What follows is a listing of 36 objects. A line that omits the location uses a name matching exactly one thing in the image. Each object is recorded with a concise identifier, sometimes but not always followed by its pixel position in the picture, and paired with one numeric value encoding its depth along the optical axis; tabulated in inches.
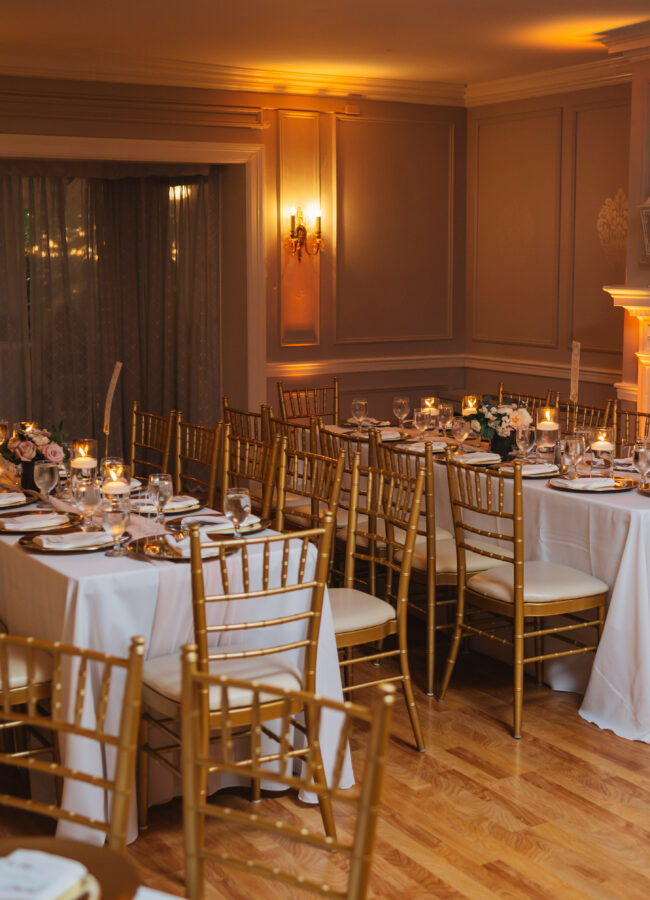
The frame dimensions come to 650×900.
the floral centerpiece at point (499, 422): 196.2
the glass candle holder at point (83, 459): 162.6
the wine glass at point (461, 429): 210.0
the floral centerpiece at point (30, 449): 161.0
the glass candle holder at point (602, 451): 177.6
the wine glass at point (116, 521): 128.3
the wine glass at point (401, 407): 226.5
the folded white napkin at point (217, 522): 137.8
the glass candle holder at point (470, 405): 219.0
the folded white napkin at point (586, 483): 166.7
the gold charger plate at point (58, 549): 129.4
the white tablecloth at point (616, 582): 153.6
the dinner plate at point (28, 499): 157.3
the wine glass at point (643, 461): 166.1
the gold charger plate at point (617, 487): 166.1
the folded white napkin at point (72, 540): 131.3
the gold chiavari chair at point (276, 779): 61.0
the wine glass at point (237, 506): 133.3
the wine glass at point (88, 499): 140.7
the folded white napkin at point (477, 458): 196.2
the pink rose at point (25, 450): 162.4
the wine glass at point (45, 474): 152.1
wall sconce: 311.0
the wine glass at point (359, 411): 233.8
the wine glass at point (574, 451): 174.7
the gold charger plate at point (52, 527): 141.5
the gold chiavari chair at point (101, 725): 68.9
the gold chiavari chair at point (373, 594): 141.3
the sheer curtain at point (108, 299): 330.0
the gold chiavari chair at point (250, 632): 114.5
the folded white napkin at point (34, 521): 142.6
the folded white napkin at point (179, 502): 151.5
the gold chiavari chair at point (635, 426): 204.5
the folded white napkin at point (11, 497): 156.8
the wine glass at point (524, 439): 194.2
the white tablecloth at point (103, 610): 118.6
